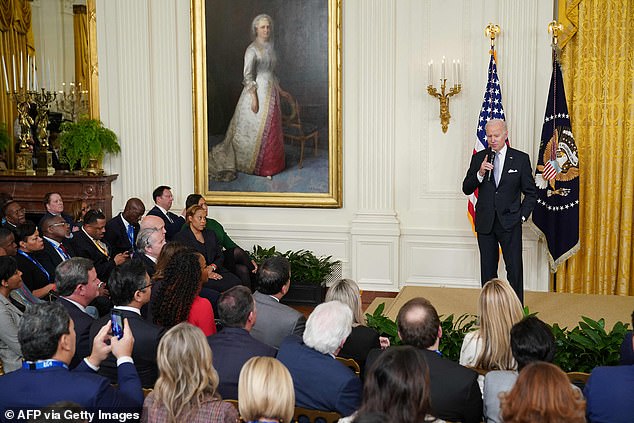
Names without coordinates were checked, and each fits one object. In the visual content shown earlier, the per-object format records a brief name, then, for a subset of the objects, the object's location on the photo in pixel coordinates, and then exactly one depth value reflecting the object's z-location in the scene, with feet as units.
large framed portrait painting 28.78
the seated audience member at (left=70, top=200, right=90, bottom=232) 29.09
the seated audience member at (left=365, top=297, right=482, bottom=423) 10.59
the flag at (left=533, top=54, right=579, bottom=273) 25.08
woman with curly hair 14.14
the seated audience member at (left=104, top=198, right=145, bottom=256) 25.20
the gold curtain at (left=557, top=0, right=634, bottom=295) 25.32
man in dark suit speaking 21.93
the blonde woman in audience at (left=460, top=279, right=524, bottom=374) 12.44
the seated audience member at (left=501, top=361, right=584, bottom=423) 8.34
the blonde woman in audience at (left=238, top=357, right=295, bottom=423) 8.89
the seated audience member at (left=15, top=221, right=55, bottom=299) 19.43
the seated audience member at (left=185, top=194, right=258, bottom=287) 25.68
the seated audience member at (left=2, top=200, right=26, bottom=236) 23.86
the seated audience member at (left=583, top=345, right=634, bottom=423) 10.25
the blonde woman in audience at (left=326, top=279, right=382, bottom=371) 13.60
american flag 25.76
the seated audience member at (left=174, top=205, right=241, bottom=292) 23.65
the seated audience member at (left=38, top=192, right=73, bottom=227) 24.32
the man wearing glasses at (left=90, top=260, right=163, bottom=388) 12.90
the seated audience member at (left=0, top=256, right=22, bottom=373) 15.06
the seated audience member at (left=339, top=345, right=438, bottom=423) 8.62
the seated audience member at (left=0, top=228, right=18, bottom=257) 18.81
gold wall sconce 26.94
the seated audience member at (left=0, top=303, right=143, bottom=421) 9.90
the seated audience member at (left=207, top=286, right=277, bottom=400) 11.73
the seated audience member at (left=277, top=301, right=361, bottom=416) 10.99
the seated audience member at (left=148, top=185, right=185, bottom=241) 26.40
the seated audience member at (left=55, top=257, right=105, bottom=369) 14.10
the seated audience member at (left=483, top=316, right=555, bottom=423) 10.42
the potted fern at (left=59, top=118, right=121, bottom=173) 29.73
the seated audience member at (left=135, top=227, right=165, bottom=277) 19.32
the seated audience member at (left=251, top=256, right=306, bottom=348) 14.70
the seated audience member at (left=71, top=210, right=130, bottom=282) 22.52
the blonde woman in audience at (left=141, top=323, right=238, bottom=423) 9.71
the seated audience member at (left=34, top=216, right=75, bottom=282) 20.56
